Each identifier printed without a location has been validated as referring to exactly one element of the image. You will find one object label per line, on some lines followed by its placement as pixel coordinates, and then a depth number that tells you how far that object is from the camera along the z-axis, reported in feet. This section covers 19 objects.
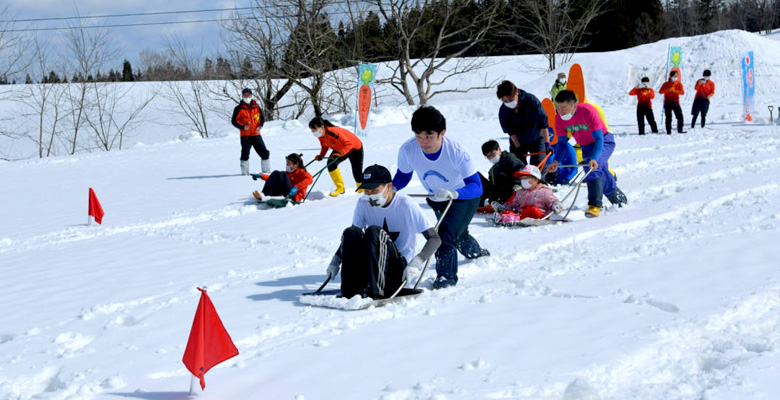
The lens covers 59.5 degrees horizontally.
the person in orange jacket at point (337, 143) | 33.24
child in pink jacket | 25.17
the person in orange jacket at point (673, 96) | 54.44
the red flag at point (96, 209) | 30.42
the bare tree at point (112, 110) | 105.40
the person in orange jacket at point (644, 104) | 54.24
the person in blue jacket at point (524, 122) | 29.12
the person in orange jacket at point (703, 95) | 57.31
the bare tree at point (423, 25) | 91.85
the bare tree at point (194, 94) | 109.40
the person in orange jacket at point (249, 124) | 41.22
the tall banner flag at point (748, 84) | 62.54
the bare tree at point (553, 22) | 114.52
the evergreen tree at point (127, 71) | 169.05
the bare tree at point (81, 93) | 98.94
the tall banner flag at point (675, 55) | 69.67
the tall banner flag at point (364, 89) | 60.34
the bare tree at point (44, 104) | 94.68
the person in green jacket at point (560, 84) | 53.72
